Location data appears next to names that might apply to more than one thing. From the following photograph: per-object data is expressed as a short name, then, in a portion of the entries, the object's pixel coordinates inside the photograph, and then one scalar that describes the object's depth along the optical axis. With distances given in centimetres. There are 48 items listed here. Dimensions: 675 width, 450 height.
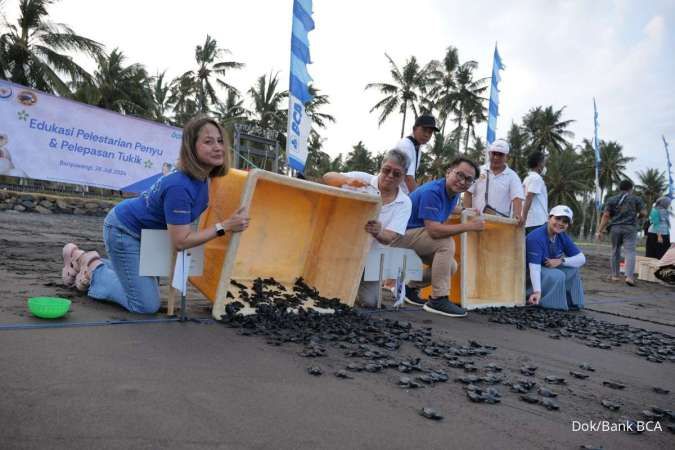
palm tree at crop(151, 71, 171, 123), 3762
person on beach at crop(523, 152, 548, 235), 575
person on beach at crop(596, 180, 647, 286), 915
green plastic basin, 278
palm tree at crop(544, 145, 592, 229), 4831
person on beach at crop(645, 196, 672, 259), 1077
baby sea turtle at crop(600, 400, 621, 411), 232
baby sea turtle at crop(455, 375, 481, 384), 253
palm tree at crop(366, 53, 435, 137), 3700
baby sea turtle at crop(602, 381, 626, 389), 269
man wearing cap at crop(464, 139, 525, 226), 543
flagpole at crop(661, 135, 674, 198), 2009
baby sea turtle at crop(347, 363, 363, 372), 254
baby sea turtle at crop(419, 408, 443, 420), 197
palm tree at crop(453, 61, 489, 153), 3797
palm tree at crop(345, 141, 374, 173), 5199
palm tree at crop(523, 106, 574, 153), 4862
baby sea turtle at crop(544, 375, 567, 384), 268
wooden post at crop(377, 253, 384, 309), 439
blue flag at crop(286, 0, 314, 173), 526
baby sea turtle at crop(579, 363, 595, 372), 303
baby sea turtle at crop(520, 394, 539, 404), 230
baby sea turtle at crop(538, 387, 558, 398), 243
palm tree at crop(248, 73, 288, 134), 3338
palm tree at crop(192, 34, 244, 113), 3241
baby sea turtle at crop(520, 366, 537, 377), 280
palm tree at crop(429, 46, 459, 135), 3784
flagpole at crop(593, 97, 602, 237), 1777
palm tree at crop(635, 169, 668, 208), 6150
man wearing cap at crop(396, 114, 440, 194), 506
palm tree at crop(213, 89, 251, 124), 3447
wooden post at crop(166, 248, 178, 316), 320
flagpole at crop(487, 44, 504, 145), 863
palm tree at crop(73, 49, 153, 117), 2630
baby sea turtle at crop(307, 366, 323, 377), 240
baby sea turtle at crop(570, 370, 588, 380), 283
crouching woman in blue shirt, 541
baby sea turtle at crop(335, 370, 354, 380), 241
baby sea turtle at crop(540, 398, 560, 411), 223
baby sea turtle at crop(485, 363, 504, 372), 280
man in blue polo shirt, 439
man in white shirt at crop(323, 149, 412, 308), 407
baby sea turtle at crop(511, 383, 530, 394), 245
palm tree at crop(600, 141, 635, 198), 5412
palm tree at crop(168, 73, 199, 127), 3303
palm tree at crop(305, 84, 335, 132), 3507
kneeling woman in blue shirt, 299
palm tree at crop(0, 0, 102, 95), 1853
